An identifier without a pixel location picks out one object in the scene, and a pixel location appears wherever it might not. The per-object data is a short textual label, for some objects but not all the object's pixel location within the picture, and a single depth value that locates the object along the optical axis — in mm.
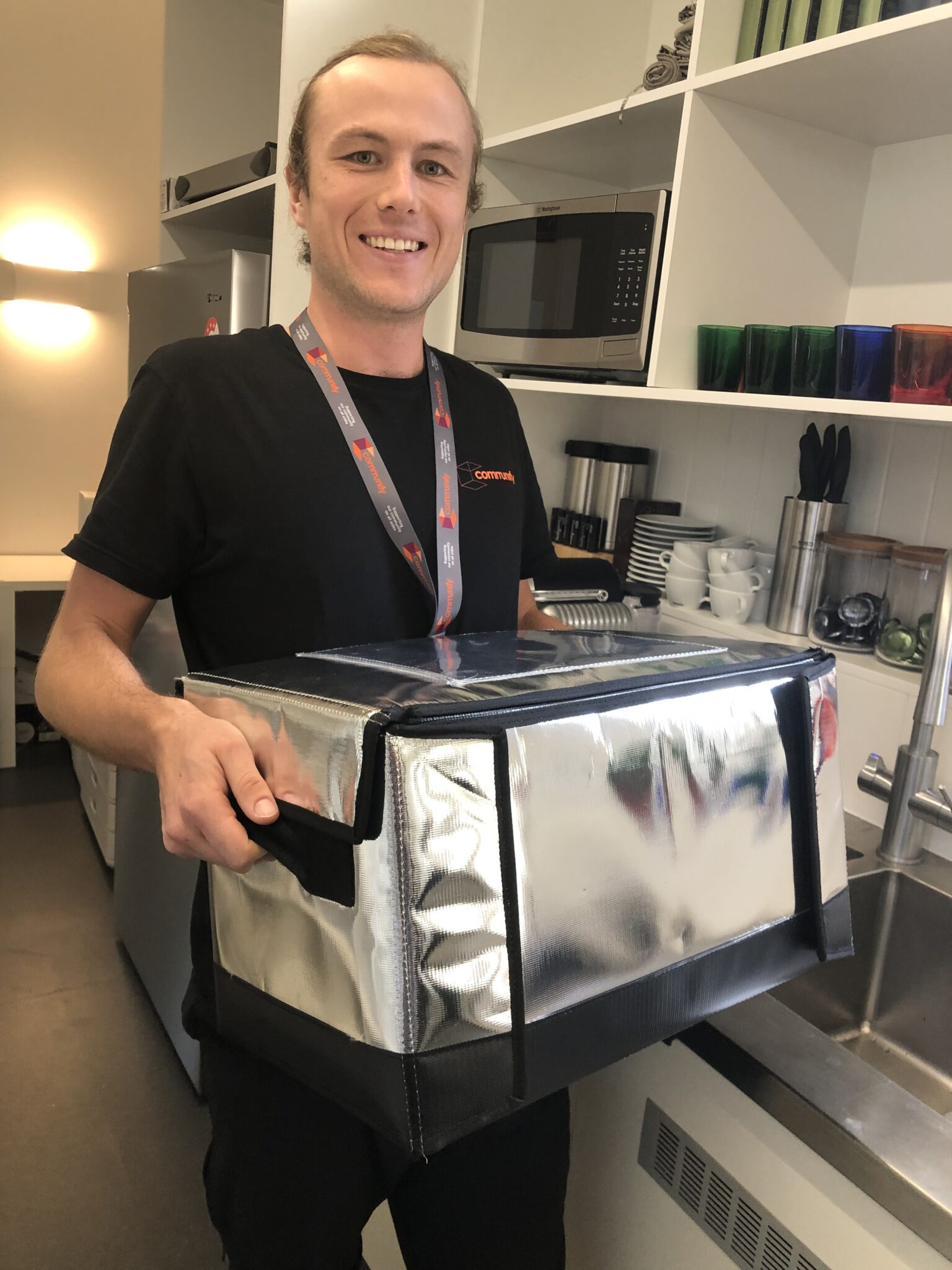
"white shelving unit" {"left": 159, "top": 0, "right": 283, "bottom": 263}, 2842
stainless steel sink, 1203
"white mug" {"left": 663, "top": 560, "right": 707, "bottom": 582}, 1786
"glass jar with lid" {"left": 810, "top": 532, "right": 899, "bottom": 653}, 1545
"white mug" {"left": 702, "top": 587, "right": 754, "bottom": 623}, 1689
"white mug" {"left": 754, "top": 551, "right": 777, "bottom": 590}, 1750
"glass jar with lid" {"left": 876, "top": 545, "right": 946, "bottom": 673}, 1458
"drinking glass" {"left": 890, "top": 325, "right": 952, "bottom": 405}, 1218
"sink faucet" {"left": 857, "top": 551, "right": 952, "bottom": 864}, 1245
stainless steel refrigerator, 1960
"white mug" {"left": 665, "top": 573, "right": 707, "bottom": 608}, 1786
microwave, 1543
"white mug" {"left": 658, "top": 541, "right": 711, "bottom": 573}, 1790
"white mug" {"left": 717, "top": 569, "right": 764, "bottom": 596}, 1691
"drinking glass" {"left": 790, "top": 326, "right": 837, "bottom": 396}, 1343
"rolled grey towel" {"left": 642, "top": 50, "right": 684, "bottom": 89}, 1550
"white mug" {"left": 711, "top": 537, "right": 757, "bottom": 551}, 1779
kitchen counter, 774
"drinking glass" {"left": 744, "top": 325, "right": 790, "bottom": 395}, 1403
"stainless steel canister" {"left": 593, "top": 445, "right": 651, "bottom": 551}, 2002
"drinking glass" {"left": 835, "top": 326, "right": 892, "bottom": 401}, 1288
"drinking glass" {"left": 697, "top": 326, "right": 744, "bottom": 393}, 1471
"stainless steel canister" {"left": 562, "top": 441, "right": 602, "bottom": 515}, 2049
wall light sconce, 3617
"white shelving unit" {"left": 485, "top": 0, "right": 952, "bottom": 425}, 1378
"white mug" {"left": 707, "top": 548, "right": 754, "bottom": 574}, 1714
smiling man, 895
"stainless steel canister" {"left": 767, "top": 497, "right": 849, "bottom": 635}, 1596
